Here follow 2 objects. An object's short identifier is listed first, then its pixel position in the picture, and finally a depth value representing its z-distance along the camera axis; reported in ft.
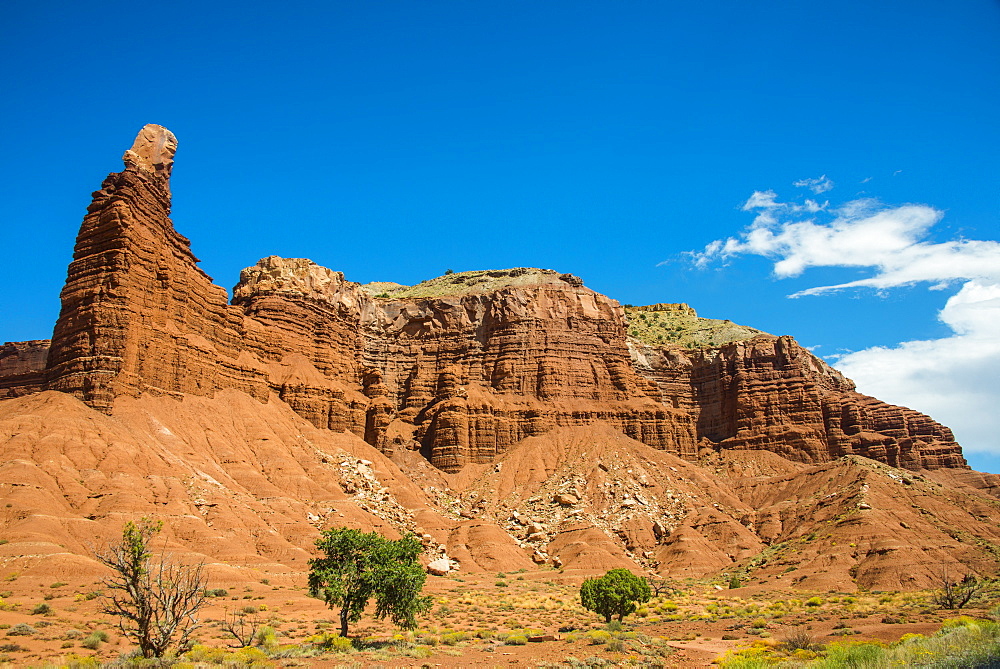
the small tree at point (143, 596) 85.93
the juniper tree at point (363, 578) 126.11
